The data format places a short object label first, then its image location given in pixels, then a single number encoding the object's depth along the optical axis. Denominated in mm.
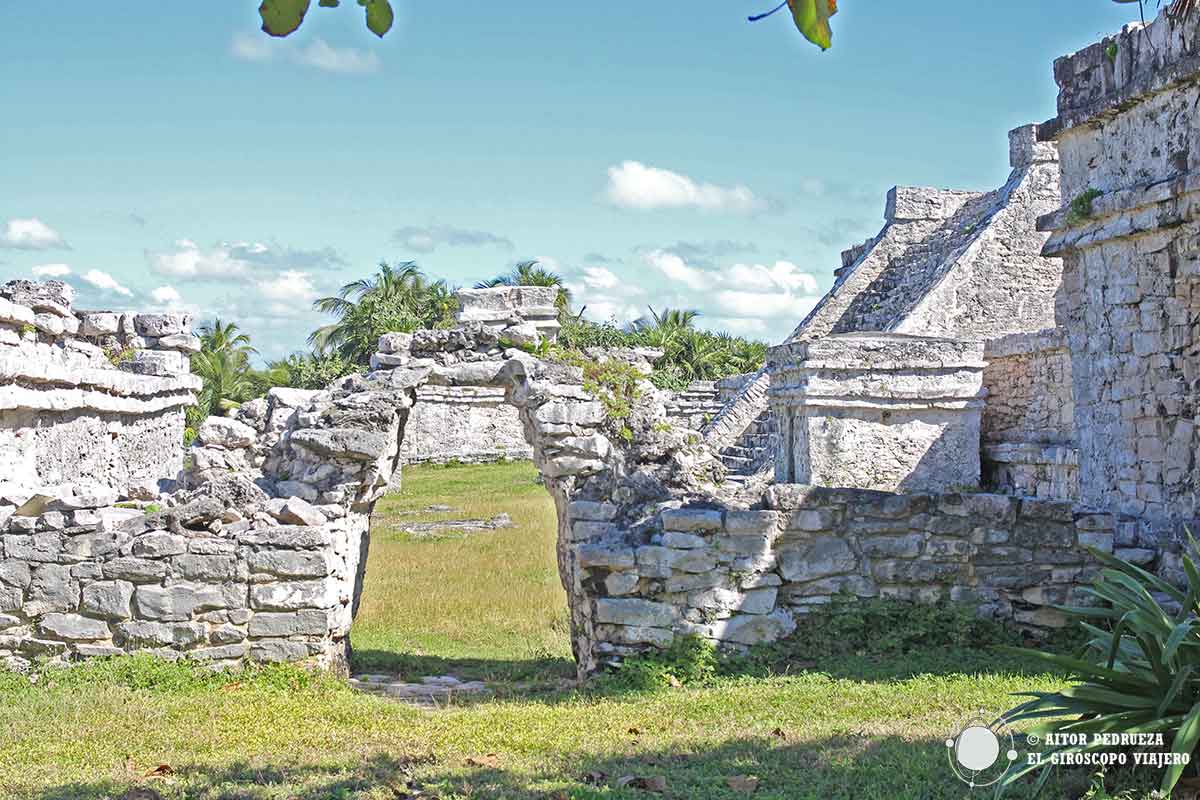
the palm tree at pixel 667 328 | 33562
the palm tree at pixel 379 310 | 34531
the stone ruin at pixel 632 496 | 7219
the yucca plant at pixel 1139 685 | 4336
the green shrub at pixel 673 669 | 7105
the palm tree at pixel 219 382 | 30405
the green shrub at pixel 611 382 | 8453
